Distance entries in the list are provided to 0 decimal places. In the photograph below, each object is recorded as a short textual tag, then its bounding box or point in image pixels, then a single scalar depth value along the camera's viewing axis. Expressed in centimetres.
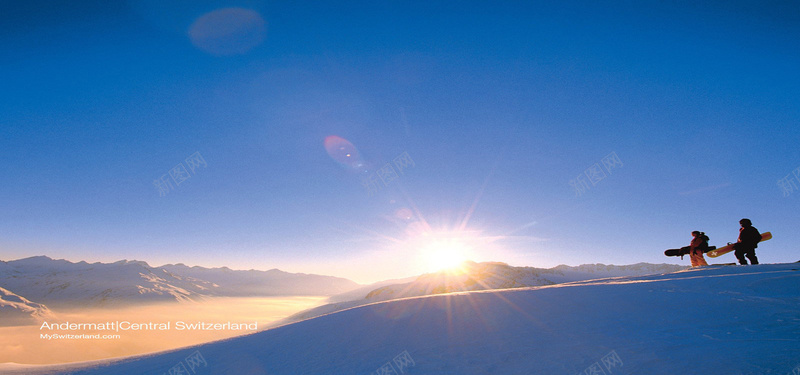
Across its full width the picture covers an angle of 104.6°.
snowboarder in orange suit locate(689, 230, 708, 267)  1390
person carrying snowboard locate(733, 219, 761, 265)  1231
